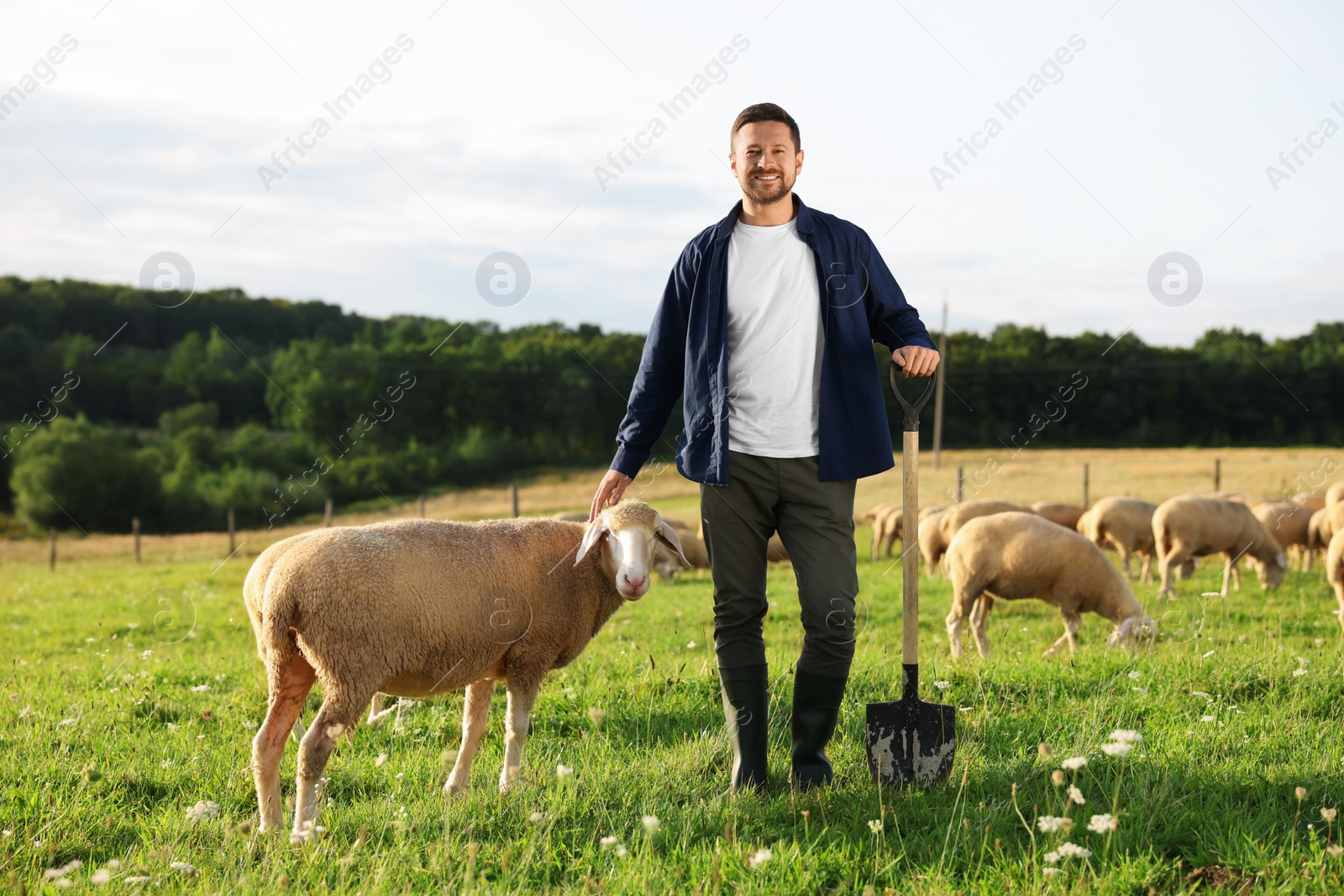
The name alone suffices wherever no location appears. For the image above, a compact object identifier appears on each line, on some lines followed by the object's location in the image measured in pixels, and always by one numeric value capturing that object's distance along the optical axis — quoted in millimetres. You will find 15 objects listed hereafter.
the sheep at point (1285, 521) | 14547
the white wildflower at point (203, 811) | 3539
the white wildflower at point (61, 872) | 2781
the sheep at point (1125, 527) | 14594
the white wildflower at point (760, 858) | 2709
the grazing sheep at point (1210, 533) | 13094
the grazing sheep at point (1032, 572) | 8391
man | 3715
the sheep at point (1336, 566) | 8656
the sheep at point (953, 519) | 13312
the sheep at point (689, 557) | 16031
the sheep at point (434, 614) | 3633
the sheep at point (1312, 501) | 15750
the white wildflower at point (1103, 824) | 2643
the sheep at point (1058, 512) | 15633
